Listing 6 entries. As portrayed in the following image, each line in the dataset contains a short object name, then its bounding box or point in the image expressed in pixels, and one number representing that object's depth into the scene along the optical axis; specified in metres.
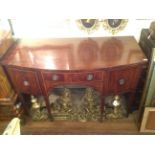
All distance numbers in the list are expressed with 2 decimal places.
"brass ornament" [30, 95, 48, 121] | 1.72
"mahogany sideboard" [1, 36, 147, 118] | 1.22
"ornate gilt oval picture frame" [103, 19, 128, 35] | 1.49
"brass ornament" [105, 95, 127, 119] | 1.68
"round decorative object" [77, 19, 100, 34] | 1.50
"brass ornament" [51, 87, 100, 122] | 1.68
